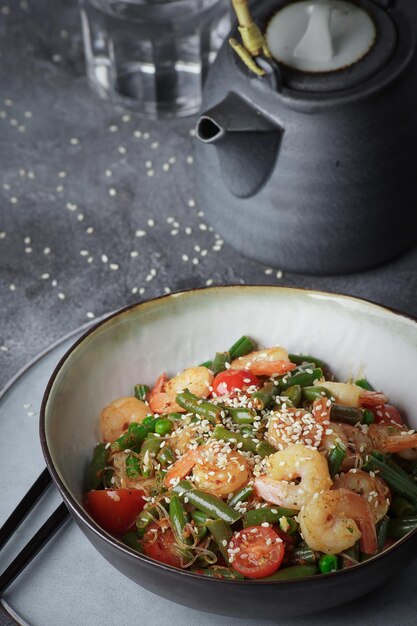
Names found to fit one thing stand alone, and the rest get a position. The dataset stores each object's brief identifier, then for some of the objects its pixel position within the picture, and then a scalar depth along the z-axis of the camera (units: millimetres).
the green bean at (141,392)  879
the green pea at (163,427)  841
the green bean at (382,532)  801
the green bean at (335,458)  805
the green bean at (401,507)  815
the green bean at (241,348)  884
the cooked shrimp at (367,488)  802
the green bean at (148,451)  829
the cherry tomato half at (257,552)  780
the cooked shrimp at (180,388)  864
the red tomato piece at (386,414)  852
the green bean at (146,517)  805
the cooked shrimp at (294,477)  790
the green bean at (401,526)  804
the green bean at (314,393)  846
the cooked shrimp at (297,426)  813
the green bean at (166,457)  828
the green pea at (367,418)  846
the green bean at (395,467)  826
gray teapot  931
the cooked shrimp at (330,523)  778
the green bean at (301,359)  881
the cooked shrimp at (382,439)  829
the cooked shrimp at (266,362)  863
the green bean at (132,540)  804
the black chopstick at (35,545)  815
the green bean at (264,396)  841
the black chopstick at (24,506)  831
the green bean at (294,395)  844
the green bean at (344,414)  841
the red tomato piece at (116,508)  815
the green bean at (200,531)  795
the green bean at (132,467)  831
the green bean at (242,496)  802
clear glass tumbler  1128
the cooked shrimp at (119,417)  862
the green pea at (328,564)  782
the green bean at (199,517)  799
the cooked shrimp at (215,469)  804
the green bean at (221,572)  781
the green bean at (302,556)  788
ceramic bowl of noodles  777
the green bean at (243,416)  834
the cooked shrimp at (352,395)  851
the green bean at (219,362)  877
